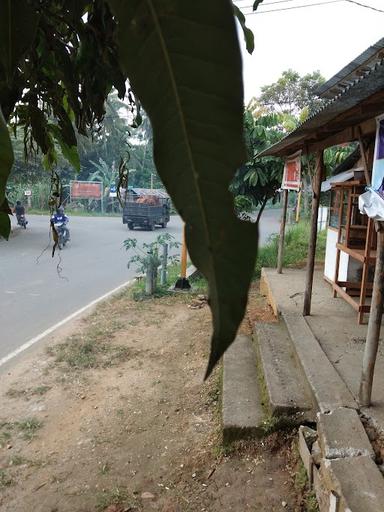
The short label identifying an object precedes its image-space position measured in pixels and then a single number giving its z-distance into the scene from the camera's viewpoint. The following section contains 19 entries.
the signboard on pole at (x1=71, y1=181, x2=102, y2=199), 24.34
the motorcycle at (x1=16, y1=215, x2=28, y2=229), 15.08
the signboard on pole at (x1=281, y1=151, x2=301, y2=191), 6.01
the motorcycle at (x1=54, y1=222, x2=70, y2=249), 11.05
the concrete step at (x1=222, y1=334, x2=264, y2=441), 2.90
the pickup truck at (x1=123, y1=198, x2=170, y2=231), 16.80
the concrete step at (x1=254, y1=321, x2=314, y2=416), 2.92
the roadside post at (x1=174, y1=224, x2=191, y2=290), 7.16
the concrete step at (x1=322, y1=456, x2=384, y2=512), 1.92
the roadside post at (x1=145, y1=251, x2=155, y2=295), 6.91
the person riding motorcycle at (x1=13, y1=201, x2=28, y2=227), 14.69
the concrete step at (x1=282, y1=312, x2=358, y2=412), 2.76
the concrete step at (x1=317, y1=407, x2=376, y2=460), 2.27
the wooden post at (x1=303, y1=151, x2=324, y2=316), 4.44
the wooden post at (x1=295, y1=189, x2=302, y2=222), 15.27
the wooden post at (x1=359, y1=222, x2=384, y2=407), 2.69
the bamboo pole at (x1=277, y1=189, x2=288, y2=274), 6.77
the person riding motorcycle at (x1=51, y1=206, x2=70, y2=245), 10.98
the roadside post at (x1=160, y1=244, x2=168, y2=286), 7.47
